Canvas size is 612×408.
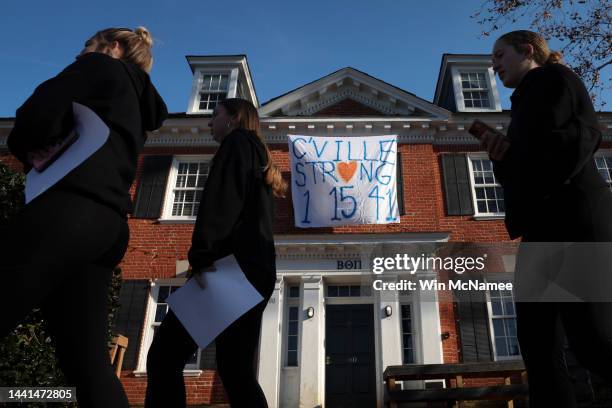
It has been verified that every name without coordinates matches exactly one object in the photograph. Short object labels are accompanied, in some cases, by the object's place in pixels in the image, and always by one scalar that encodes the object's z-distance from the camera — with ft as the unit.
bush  18.71
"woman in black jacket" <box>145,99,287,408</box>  6.88
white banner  35.27
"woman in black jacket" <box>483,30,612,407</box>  5.81
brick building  32.55
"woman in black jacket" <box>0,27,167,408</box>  4.50
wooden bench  24.00
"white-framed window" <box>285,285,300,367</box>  33.81
